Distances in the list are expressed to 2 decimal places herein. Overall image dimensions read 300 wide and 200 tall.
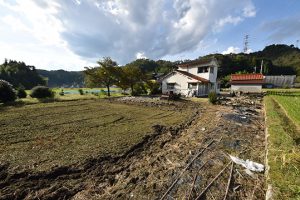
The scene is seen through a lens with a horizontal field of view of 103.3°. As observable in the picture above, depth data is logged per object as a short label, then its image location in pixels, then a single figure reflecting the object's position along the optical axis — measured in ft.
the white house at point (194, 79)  58.95
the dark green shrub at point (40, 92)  45.62
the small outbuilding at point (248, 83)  80.41
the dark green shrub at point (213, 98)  41.59
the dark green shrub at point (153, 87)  68.91
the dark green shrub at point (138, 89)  68.70
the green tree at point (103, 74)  59.67
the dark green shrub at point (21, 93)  45.45
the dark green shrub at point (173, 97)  49.00
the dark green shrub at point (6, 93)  35.93
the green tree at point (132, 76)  62.16
